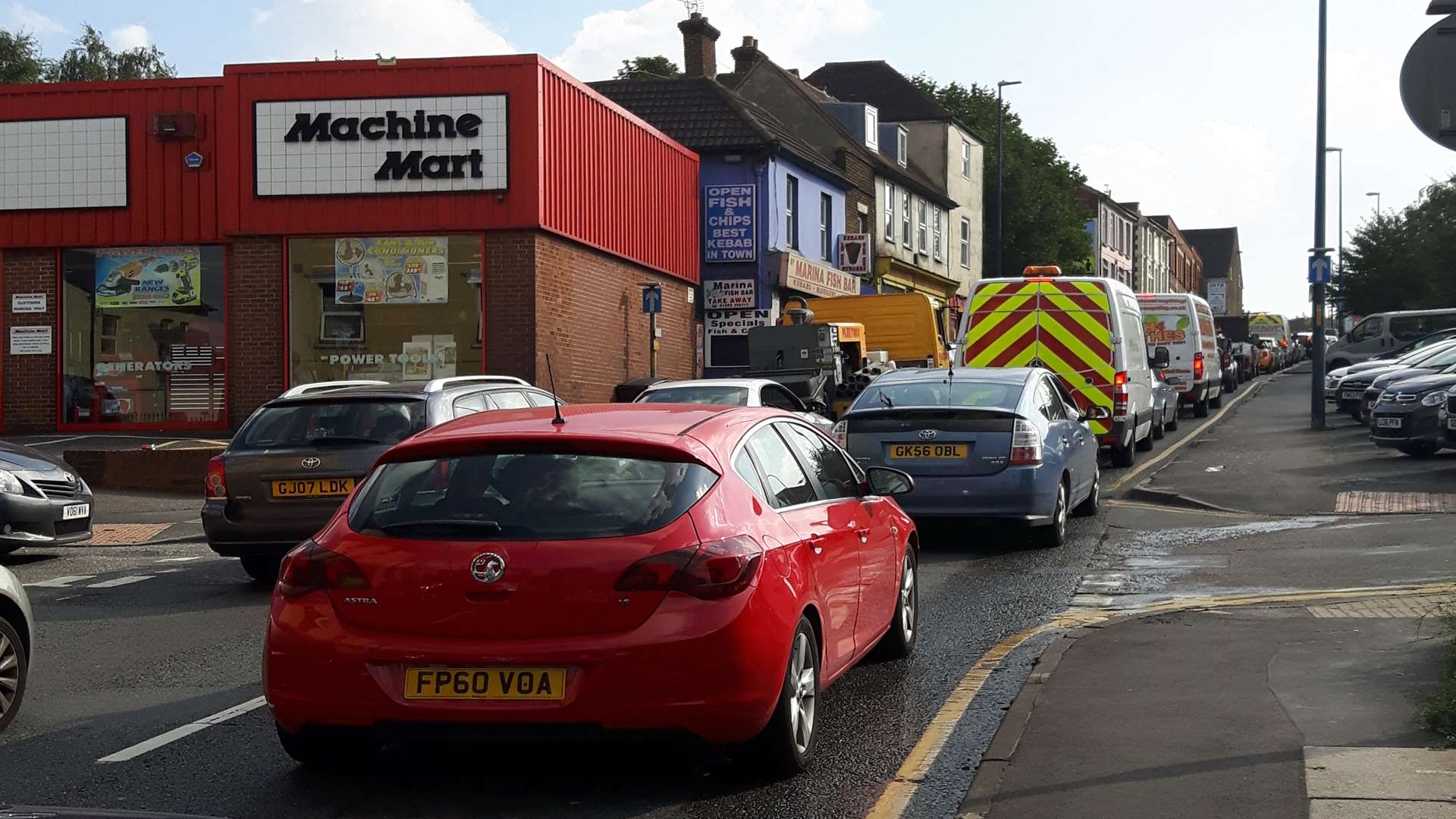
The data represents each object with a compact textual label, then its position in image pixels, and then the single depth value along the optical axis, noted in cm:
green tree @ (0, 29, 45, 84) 5706
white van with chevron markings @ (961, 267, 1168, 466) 1977
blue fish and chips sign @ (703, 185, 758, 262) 3722
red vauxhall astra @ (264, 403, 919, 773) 534
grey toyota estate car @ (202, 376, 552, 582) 1127
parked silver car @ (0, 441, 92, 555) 1351
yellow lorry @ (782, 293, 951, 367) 3156
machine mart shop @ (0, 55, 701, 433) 2509
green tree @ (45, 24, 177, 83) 5994
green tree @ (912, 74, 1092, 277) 6975
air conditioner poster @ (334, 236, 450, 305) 2536
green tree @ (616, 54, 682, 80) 6788
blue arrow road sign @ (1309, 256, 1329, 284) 2748
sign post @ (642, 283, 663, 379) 2664
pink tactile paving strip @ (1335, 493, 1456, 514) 1512
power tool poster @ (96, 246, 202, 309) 2606
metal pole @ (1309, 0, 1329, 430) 2667
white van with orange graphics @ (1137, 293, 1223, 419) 3086
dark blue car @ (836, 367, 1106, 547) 1275
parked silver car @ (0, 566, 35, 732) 693
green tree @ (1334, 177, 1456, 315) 6097
